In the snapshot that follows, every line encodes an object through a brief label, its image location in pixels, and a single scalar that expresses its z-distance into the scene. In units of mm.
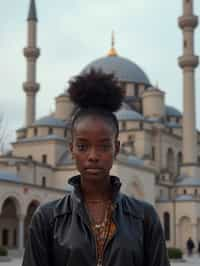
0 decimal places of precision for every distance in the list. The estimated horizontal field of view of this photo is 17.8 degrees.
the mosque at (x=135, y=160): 36594
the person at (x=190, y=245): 34656
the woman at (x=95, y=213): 2543
